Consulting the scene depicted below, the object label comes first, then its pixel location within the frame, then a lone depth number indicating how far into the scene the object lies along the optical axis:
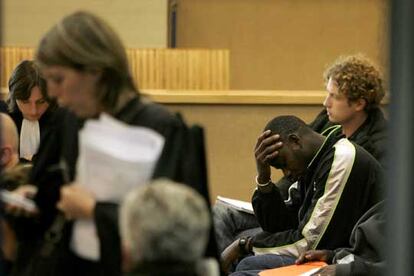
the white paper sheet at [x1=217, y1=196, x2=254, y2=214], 9.08
